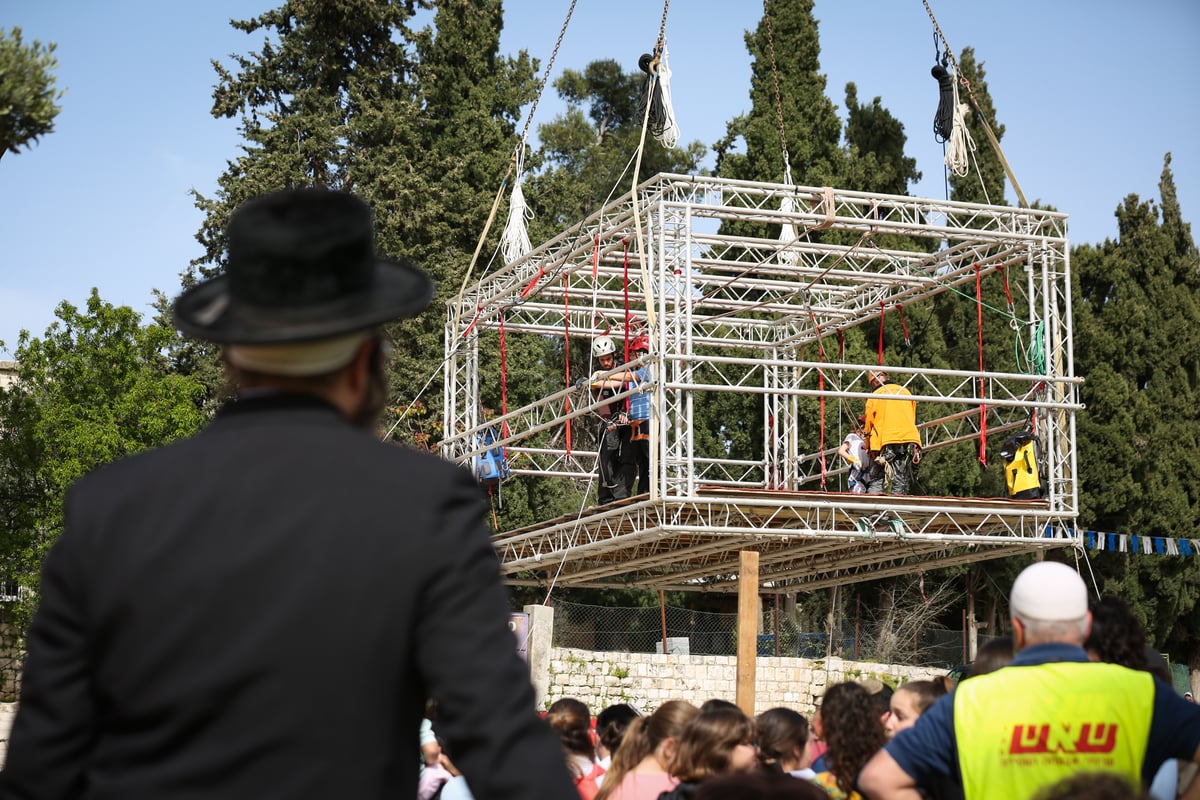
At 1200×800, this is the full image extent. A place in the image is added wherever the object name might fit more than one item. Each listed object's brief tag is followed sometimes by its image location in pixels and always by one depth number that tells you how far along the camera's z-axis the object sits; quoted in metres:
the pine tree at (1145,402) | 28.03
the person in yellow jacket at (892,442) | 17.17
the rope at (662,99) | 16.78
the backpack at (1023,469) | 15.96
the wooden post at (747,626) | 14.91
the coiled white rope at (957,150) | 17.41
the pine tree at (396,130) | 31.19
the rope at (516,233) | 18.67
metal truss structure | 15.13
